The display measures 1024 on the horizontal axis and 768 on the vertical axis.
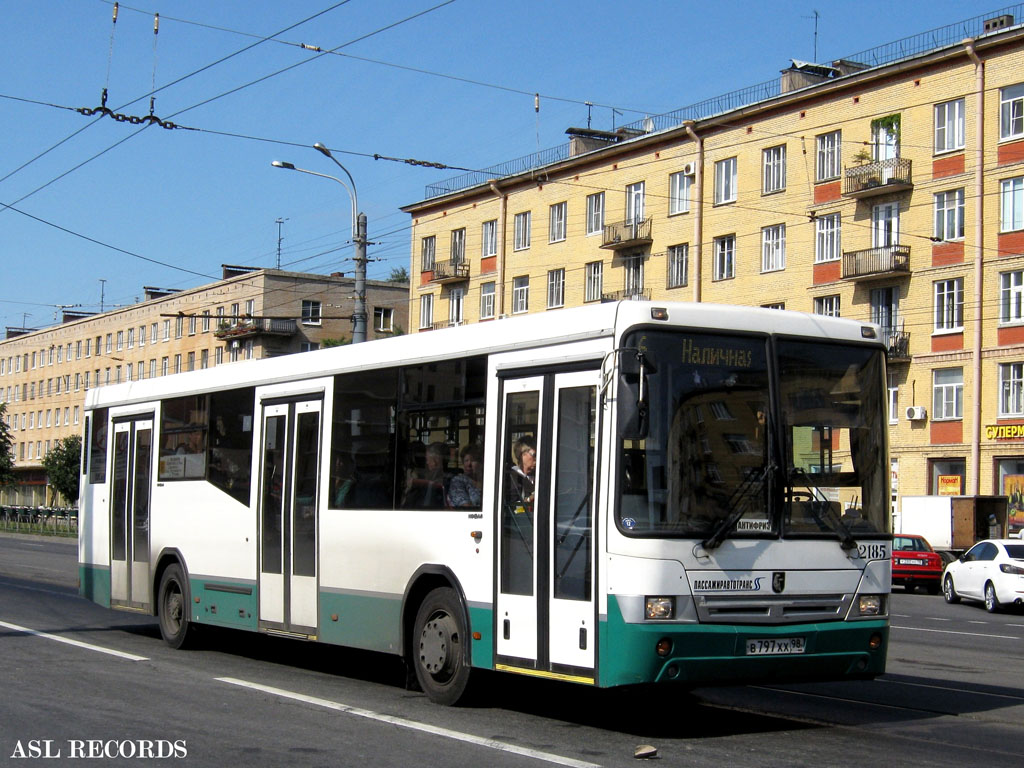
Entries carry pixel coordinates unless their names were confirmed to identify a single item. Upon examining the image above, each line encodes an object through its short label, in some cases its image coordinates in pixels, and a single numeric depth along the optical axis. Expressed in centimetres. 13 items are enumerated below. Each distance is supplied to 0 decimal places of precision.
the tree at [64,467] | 7806
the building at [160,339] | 8325
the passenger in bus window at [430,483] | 1051
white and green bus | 852
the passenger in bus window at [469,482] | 1007
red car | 3278
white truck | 3875
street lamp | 2259
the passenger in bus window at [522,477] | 951
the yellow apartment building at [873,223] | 4044
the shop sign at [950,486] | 4181
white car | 2497
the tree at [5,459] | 6838
